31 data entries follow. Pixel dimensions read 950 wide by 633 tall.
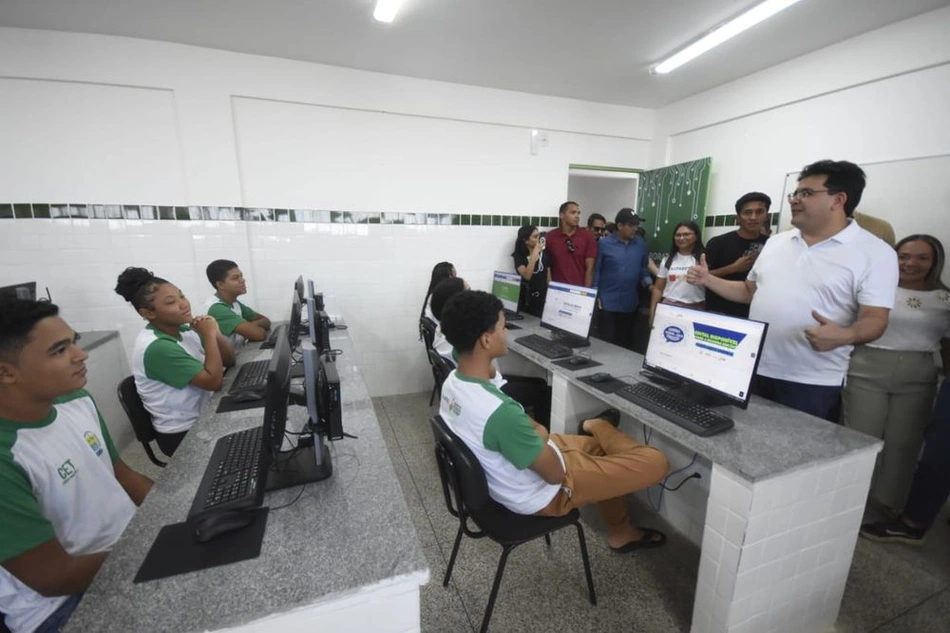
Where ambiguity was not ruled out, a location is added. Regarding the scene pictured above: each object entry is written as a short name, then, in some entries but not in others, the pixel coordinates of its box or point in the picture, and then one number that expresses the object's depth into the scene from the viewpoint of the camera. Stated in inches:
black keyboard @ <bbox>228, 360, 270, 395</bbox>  76.2
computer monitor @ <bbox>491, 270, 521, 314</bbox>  135.0
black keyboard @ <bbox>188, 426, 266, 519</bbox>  40.6
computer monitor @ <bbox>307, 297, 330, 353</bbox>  80.8
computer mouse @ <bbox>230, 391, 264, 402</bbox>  70.7
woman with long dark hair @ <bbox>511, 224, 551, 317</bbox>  153.2
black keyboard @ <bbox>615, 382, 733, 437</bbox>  57.5
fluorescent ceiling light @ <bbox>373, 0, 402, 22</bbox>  92.0
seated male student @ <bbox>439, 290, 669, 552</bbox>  50.0
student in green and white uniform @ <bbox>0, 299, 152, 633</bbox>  33.8
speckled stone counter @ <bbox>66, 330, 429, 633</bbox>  31.0
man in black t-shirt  109.6
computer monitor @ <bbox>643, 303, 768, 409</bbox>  60.0
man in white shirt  63.2
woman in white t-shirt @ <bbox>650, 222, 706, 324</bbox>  121.3
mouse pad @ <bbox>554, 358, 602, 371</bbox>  87.1
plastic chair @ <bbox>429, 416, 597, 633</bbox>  51.9
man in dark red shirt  151.3
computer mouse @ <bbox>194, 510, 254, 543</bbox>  37.8
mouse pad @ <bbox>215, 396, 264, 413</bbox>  68.4
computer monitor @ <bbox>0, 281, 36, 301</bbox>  90.5
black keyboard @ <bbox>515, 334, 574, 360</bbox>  95.7
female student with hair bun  65.6
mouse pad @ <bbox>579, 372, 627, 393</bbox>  73.7
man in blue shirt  142.7
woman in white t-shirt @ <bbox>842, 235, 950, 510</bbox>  81.3
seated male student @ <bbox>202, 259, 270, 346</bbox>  100.0
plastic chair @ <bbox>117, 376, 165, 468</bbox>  67.7
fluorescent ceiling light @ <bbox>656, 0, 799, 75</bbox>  92.0
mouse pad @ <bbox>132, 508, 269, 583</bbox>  34.9
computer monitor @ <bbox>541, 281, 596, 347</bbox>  98.3
